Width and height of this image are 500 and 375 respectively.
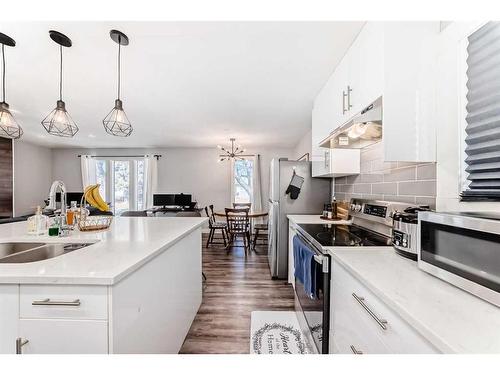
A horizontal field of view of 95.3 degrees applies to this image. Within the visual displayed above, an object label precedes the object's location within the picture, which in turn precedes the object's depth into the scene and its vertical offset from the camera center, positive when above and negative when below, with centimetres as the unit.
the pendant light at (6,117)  159 +52
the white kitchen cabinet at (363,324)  63 -48
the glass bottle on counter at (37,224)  145 -25
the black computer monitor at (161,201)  568 -36
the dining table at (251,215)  428 -54
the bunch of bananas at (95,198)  176 -9
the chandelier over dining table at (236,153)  566 +86
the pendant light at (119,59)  150 +99
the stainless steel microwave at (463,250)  65 -20
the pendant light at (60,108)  153 +60
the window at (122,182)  610 +11
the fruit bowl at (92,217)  161 -23
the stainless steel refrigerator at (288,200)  299 -16
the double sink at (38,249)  125 -36
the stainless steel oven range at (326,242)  128 -34
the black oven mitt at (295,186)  297 +2
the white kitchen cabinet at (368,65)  119 +70
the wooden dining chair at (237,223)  423 -69
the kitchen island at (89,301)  79 -43
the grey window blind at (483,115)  87 +30
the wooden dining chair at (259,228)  442 -79
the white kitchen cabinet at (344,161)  214 +25
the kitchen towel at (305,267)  142 -54
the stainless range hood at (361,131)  128 +41
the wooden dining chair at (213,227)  457 -81
